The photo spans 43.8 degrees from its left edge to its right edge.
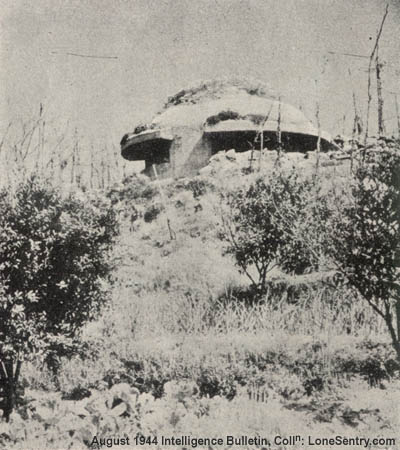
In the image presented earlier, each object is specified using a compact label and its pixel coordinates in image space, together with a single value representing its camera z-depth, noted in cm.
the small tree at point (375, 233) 557
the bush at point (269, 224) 1066
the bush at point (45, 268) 557
